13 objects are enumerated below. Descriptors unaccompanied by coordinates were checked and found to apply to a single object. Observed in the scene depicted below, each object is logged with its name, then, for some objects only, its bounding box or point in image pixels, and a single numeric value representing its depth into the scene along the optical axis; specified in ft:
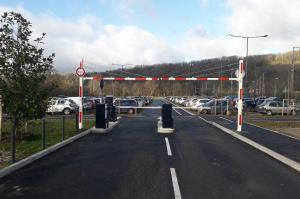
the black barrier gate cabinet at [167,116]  64.23
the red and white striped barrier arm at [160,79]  70.28
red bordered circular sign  67.10
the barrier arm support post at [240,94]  64.49
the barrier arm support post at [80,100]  66.04
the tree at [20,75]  46.32
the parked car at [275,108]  142.82
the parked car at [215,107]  136.30
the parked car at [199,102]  149.75
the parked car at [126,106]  131.00
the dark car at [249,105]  159.94
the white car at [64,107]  129.90
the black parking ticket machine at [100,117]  63.87
